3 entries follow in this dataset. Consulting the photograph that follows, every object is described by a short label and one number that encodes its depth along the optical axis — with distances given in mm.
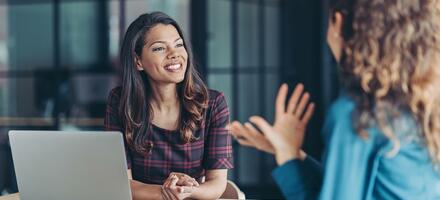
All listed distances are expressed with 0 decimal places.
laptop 2669
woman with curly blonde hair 2398
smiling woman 3090
